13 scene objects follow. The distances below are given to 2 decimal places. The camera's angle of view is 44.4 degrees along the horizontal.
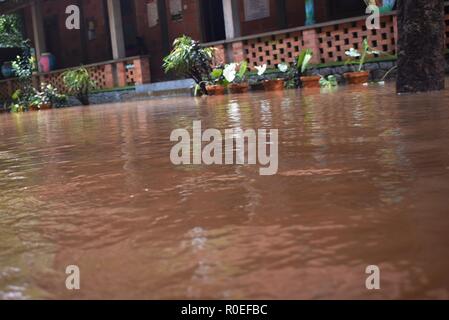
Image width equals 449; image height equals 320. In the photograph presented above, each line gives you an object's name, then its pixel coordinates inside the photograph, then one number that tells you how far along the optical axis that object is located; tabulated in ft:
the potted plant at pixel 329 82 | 29.53
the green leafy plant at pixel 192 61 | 37.17
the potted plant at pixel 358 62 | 29.32
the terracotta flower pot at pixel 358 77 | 29.25
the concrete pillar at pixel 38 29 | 55.65
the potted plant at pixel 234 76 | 34.78
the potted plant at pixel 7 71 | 62.23
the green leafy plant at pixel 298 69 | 31.83
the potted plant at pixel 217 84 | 35.32
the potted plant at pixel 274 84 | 32.35
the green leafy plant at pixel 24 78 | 51.69
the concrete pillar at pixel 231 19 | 39.24
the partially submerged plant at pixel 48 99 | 49.29
